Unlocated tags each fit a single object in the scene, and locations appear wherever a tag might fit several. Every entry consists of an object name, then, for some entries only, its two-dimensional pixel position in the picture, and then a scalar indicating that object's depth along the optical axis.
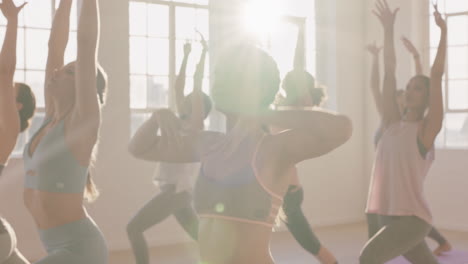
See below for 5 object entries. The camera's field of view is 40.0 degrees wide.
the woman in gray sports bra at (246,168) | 1.56
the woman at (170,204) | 4.05
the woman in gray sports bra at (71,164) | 1.99
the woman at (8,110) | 2.38
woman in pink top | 3.00
